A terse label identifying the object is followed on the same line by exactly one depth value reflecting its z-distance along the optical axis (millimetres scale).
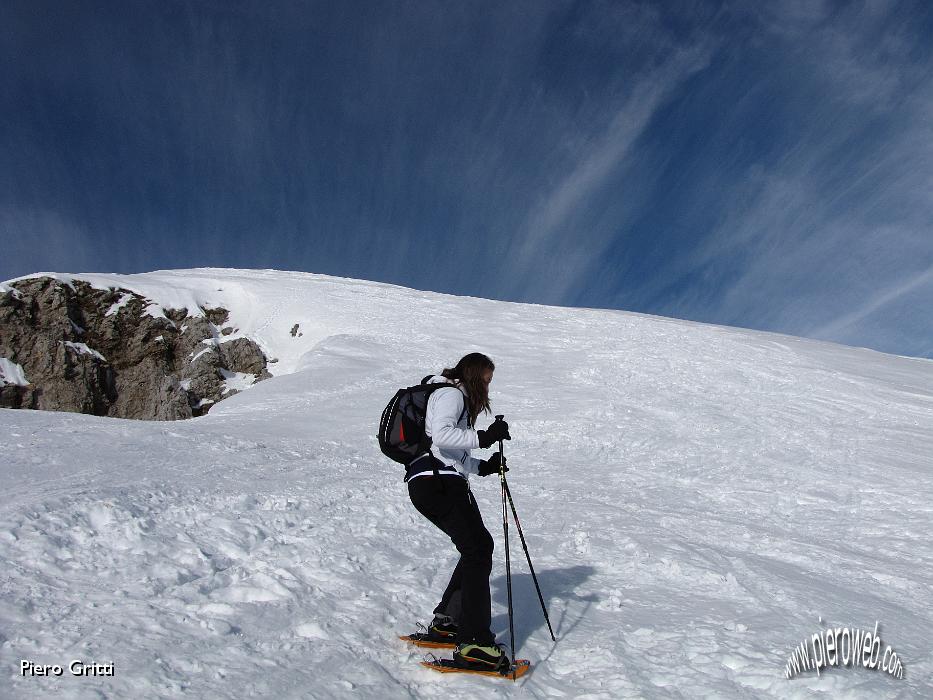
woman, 4496
